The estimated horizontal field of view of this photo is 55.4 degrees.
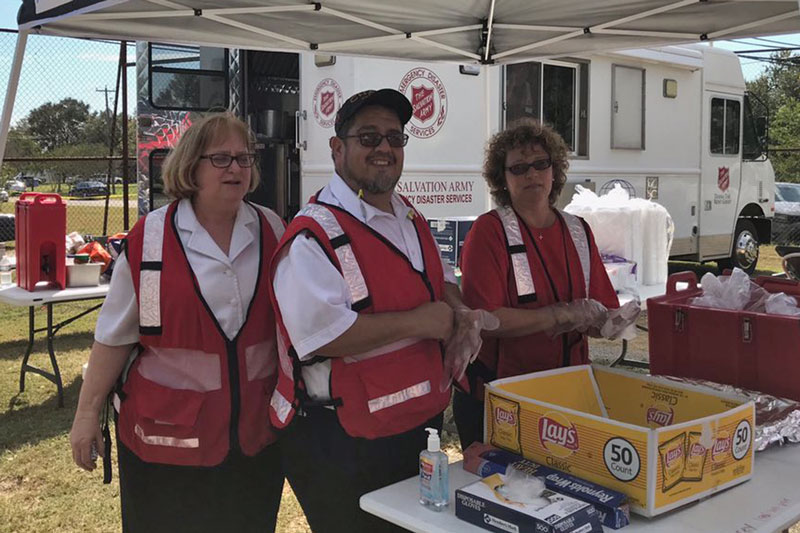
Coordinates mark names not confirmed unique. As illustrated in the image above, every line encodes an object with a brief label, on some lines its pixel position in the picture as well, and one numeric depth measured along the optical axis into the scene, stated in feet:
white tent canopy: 10.27
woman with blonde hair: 6.63
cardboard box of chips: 5.27
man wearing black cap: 6.04
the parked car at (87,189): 54.95
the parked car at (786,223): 52.85
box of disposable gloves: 4.88
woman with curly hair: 7.84
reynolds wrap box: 5.21
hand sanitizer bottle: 5.55
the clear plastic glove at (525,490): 5.16
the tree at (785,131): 88.58
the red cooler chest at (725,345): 7.79
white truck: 19.43
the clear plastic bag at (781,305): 8.04
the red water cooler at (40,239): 15.38
